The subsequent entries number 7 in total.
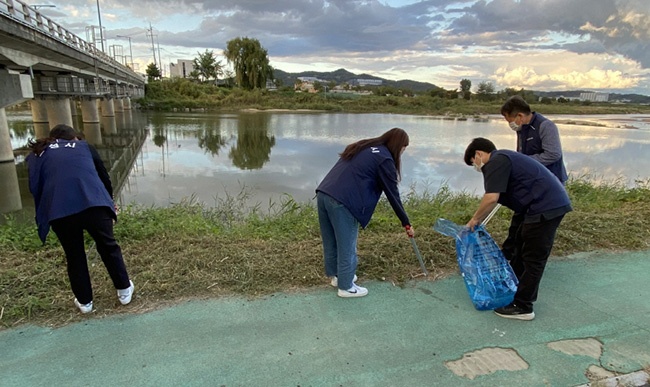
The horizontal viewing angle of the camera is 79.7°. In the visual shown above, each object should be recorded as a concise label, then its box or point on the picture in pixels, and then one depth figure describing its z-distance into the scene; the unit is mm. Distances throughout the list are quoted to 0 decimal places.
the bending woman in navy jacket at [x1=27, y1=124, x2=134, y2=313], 2367
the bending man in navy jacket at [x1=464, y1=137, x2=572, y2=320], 2480
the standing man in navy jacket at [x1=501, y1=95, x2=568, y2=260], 3227
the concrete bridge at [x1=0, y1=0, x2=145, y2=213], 10094
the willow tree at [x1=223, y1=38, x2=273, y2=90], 50031
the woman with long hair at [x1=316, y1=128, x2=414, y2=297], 2648
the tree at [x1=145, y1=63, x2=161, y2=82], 67250
